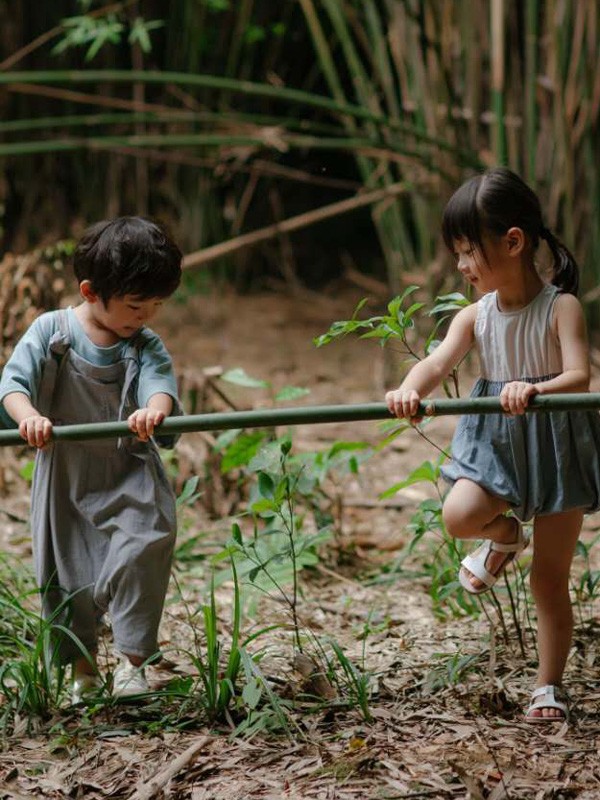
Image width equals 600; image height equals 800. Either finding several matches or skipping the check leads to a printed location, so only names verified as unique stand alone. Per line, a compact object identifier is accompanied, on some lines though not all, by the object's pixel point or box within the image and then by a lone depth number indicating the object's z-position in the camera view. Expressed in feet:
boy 13.94
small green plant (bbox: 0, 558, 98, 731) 13.59
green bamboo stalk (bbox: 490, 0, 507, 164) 26.61
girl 12.94
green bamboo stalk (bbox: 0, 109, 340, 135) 26.47
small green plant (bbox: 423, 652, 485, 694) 14.10
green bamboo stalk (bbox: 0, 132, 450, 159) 27.32
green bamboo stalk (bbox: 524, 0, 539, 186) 28.05
